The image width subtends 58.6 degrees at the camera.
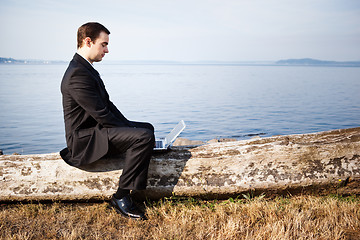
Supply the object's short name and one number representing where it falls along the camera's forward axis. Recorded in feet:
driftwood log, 14.03
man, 12.71
